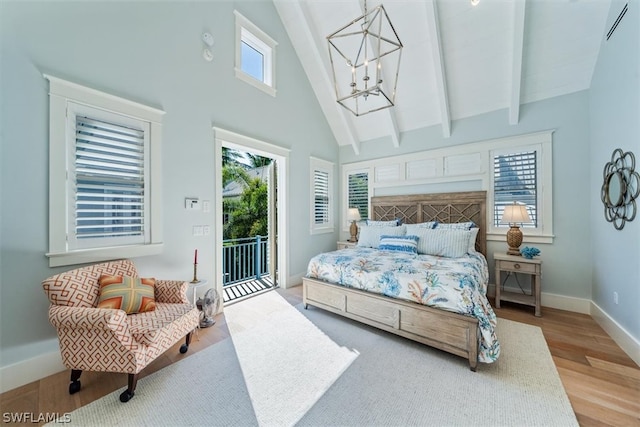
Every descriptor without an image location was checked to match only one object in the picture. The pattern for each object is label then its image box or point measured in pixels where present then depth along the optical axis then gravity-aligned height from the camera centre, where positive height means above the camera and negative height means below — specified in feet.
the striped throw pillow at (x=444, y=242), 10.80 -1.33
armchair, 5.50 -2.93
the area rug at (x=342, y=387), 5.24 -4.49
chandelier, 12.43 +8.61
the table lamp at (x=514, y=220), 10.87 -0.29
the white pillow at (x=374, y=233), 12.85 -1.05
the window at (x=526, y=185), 11.32 +1.47
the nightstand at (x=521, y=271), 10.20 -2.56
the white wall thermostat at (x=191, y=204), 9.75 +0.44
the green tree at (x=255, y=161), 26.32 +5.97
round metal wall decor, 7.47 +0.87
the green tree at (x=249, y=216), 20.61 -0.14
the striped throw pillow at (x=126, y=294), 6.59 -2.31
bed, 6.88 -2.80
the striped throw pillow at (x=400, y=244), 11.48 -1.47
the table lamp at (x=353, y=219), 16.34 -0.34
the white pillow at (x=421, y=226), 12.57 -0.64
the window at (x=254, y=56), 11.52 +8.57
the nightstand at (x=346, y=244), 15.77 -2.06
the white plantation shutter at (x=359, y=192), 17.34 +1.65
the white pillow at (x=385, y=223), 13.90 -0.55
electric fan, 9.65 -3.81
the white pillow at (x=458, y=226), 12.01 -0.61
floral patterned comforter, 6.90 -2.29
